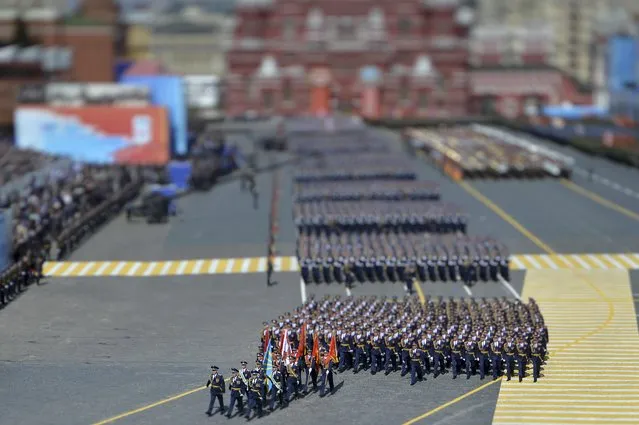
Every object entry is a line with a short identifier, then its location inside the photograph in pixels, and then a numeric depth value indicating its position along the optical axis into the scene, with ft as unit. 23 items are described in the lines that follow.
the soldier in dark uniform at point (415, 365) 144.15
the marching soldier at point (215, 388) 133.18
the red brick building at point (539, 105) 644.69
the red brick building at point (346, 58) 607.37
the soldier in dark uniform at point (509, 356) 144.66
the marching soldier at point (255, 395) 133.18
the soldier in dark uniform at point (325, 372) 140.05
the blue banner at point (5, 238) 201.57
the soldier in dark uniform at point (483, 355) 145.38
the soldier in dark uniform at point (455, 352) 146.10
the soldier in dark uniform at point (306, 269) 200.95
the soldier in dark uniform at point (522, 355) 143.74
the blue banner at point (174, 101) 364.79
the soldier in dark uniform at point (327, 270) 200.75
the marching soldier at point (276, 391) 135.79
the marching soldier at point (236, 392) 133.49
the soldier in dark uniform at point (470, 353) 145.59
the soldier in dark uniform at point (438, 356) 146.61
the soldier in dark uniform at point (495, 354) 145.07
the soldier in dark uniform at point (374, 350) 147.95
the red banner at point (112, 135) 341.00
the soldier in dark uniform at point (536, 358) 144.05
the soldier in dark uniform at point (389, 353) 147.84
